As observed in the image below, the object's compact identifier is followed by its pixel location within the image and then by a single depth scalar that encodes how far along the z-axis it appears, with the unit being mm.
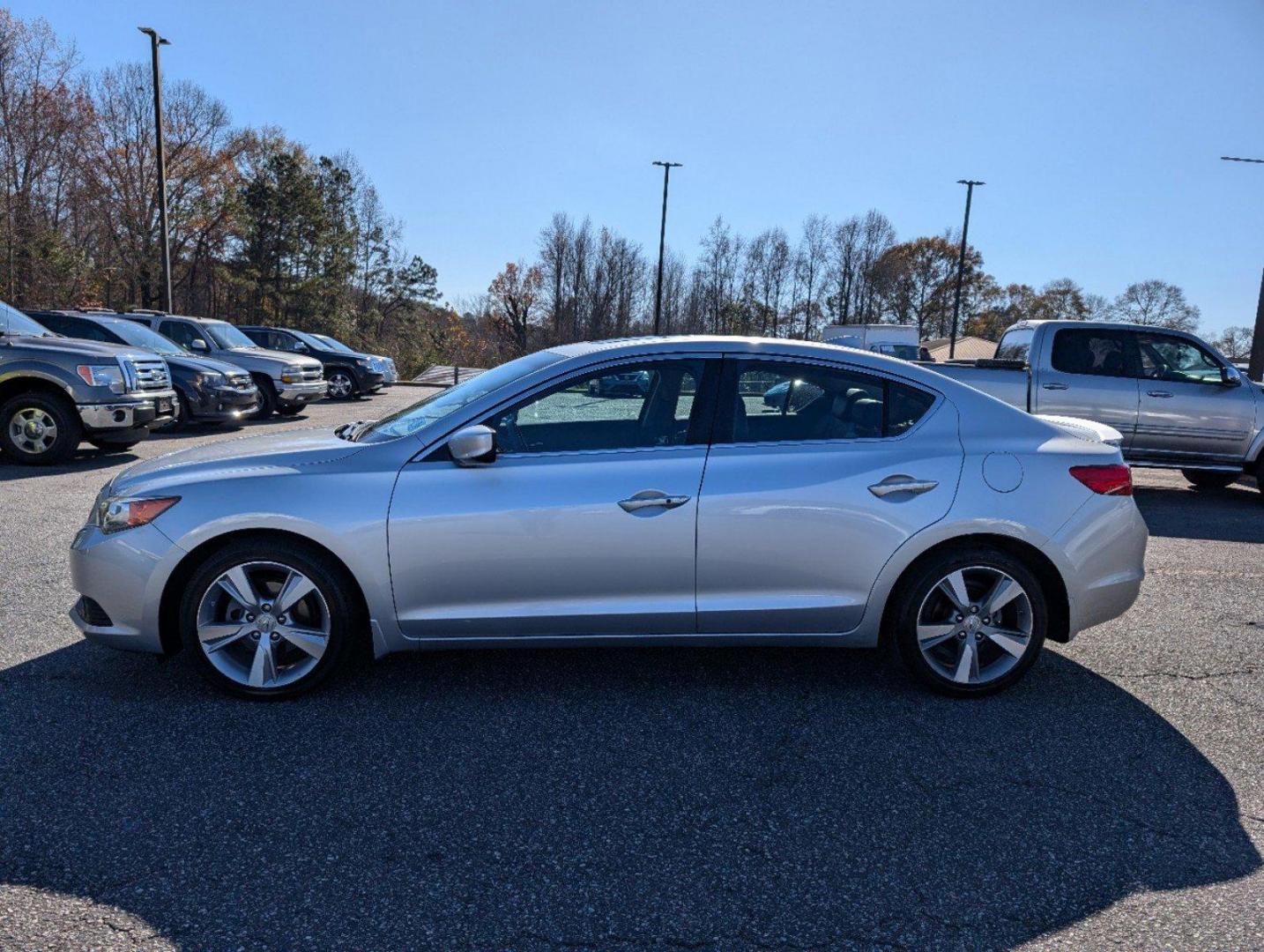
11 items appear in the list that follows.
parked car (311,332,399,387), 24094
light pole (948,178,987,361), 40094
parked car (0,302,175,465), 10039
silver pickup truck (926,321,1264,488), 9984
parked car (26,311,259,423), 12680
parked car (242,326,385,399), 22172
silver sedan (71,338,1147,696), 3664
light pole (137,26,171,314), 21781
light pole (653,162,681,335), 39747
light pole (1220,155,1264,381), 18027
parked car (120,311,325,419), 15922
